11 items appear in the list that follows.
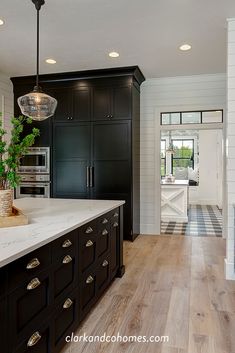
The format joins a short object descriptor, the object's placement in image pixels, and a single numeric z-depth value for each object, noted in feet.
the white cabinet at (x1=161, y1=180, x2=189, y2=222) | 21.86
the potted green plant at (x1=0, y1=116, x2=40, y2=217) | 6.43
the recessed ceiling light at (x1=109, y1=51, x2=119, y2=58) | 13.27
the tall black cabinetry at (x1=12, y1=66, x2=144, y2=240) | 15.64
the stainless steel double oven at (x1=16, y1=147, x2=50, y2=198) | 16.94
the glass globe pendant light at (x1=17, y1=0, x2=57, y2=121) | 9.07
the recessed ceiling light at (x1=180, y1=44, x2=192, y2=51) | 12.50
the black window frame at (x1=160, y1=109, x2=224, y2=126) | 16.66
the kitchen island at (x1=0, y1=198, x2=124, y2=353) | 4.53
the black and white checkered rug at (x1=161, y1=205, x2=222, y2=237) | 18.19
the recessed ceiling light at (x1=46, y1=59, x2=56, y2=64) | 14.23
